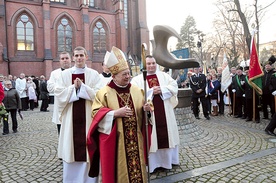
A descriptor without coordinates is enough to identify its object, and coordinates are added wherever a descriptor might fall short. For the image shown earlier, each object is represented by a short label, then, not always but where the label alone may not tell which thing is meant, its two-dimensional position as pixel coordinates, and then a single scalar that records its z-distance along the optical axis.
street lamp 20.58
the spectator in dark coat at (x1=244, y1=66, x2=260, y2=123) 8.95
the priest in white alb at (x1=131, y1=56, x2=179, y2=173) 4.39
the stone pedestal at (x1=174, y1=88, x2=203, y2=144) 6.72
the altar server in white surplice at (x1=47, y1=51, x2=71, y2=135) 4.64
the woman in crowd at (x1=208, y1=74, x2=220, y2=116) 10.73
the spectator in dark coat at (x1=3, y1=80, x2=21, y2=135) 8.27
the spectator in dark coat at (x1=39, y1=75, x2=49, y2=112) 13.78
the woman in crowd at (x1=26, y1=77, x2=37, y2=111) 14.61
